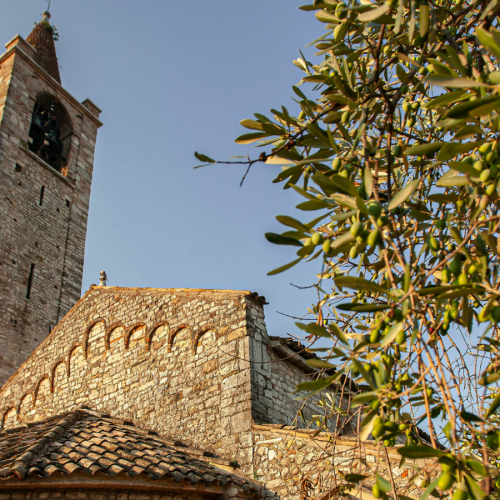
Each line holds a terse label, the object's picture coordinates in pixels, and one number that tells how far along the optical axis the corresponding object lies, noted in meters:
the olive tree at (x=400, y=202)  1.49
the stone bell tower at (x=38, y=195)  13.38
